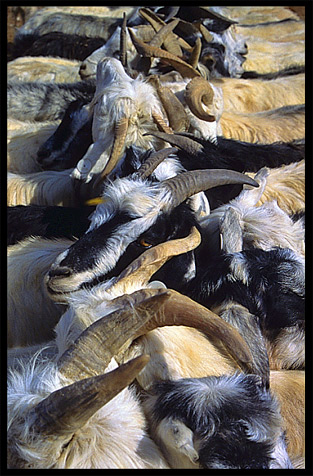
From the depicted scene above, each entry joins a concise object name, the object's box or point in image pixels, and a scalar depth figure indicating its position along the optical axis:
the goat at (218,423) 2.12
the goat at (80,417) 1.99
